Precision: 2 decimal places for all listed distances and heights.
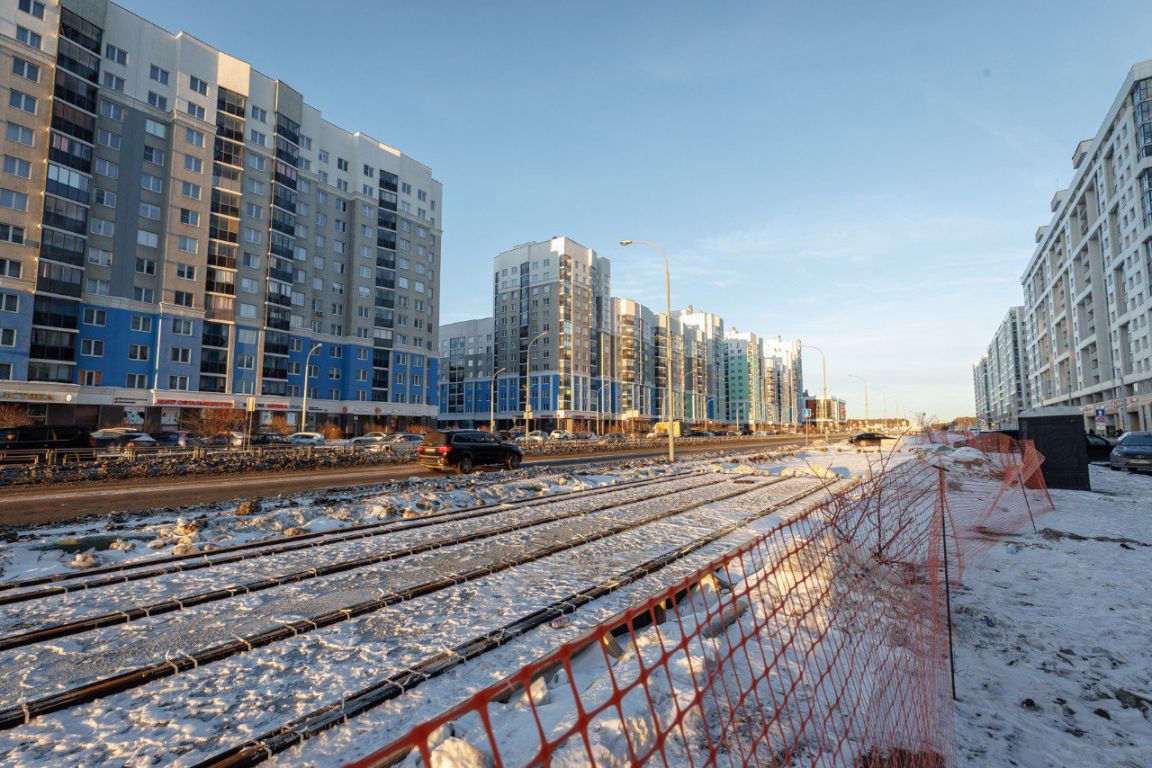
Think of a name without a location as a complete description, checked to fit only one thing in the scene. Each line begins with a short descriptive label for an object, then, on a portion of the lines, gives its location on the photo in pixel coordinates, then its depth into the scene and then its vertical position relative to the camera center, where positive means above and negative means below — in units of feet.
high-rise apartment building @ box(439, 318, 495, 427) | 374.84 +37.17
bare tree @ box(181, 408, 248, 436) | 135.74 -0.68
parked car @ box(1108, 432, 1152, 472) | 66.95 -3.30
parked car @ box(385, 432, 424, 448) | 135.04 -5.60
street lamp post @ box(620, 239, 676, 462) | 90.56 +25.97
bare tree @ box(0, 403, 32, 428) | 113.41 +0.08
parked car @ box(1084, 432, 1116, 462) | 86.28 -3.39
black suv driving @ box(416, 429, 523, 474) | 67.82 -3.94
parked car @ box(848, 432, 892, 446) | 139.64 -3.53
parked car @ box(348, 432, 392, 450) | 153.77 -6.03
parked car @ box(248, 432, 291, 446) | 125.80 -5.16
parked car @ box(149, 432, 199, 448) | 113.50 -4.90
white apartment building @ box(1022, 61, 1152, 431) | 165.68 +60.64
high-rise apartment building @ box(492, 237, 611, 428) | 331.77 +63.48
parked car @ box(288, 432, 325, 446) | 142.51 -5.22
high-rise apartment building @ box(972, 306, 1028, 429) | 447.83 +54.99
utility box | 49.96 -1.75
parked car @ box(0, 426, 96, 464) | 70.85 -3.63
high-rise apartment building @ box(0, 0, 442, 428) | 135.74 +57.03
